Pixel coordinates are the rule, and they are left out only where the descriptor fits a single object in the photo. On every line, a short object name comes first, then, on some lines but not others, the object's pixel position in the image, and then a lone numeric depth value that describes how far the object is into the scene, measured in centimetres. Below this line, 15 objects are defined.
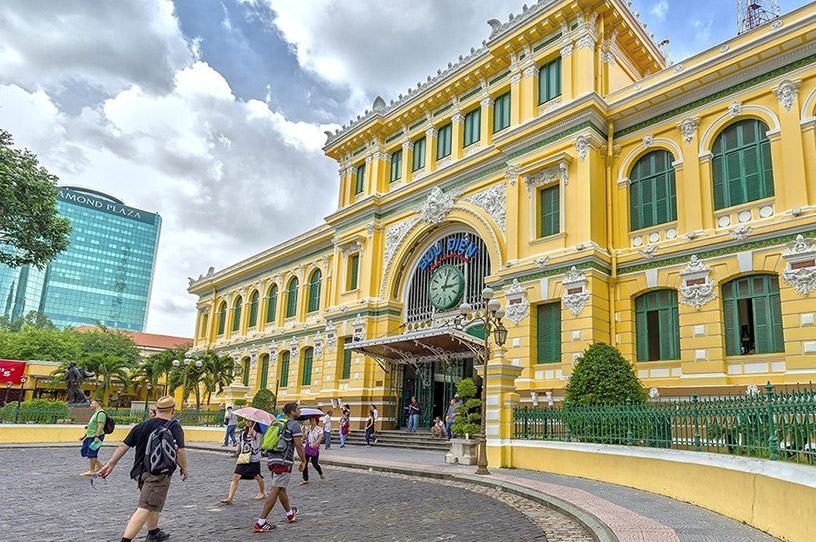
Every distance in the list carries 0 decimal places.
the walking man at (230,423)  2262
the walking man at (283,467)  758
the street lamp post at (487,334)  1349
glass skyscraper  11925
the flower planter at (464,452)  1575
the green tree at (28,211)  2291
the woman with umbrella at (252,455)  930
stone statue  2700
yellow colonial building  1588
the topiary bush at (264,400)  2886
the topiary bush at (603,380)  1416
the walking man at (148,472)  625
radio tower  2516
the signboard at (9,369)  3812
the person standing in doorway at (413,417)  2316
